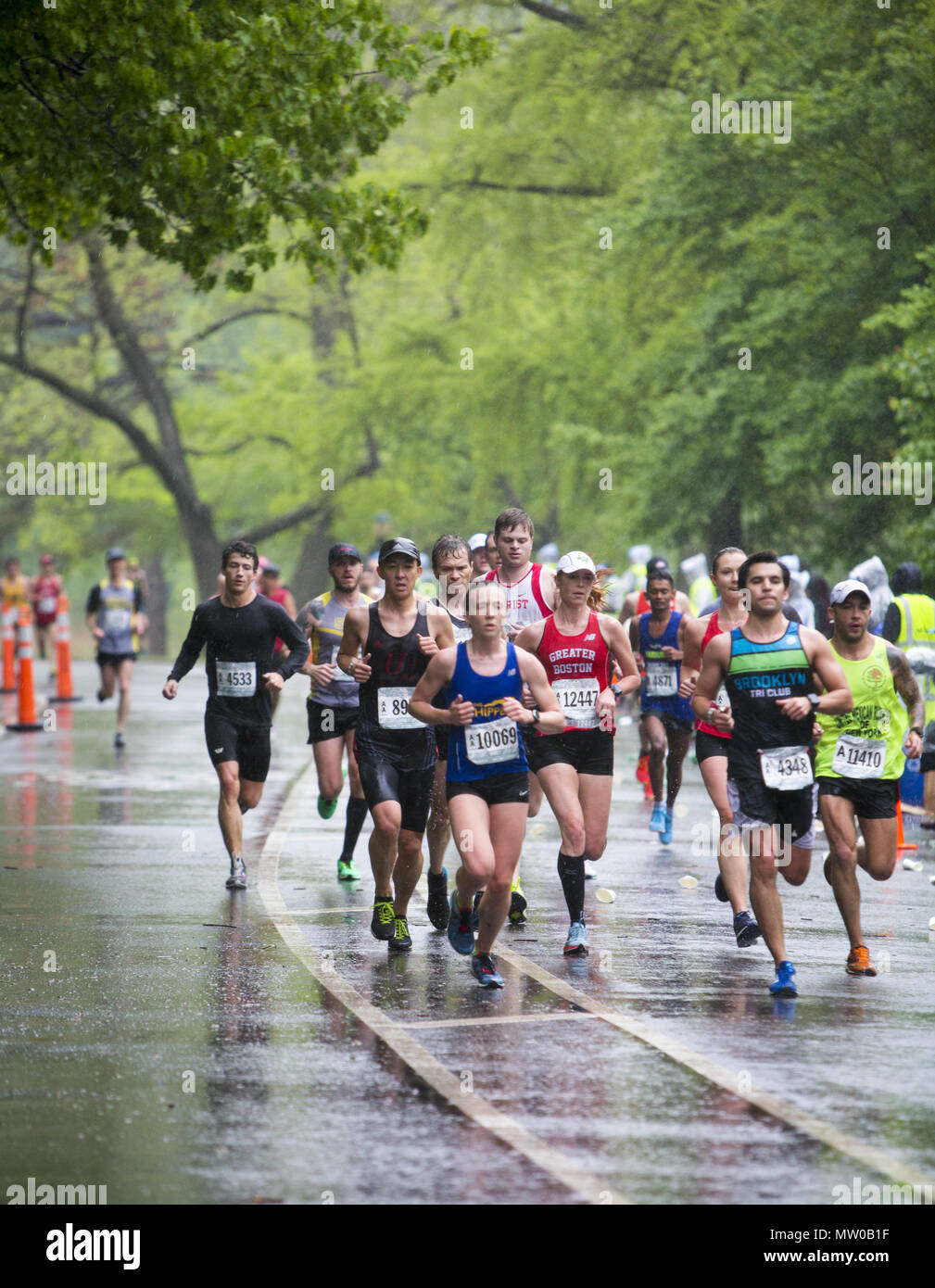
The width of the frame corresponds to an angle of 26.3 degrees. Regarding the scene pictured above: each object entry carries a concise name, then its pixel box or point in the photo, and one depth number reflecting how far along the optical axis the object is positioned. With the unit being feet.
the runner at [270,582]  59.97
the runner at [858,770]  30.78
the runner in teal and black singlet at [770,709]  28.81
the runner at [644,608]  51.16
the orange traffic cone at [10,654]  105.91
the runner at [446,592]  36.17
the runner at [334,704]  41.32
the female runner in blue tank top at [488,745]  28.58
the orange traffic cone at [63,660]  102.94
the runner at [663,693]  48.80
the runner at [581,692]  32.42
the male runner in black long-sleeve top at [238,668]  39.99
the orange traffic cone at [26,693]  80.38
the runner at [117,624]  75.92
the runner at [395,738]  32.17
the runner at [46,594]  132.46
